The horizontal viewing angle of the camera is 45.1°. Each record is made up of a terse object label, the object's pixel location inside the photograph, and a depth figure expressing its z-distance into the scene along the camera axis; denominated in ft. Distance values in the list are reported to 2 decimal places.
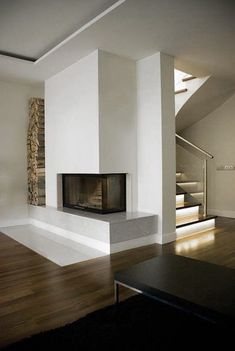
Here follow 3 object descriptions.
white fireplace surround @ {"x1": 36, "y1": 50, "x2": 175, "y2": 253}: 12.39
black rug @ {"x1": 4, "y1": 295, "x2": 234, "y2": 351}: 5.43
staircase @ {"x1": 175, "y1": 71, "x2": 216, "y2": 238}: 15.85
